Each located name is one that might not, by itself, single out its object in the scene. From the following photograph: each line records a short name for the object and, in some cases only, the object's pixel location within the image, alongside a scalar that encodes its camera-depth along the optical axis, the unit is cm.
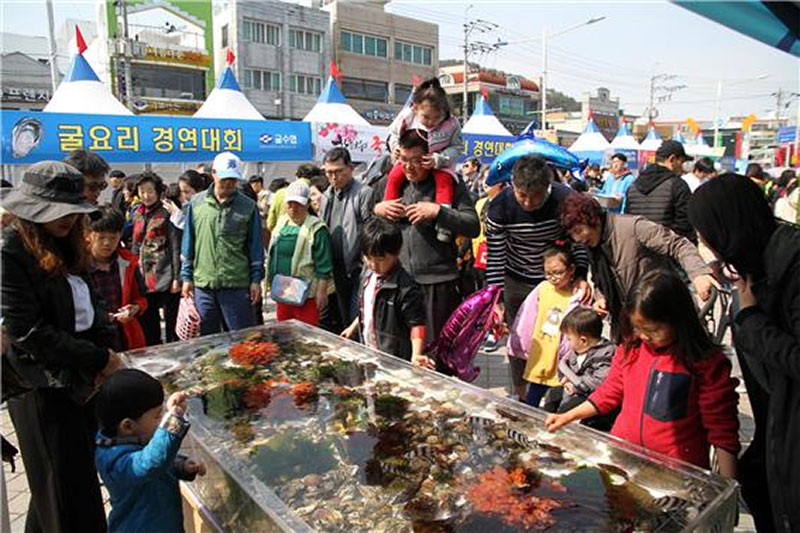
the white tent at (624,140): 1623
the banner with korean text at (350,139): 923
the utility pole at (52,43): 1391
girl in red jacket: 170
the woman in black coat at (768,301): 138
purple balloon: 277
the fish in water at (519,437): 181
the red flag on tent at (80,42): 679
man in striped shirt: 279
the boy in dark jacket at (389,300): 249
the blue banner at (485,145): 1061
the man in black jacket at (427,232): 270
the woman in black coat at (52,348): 180
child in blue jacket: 156
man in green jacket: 369
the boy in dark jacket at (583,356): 249
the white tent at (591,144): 1546
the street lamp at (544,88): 2104
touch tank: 142
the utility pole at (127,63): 2269
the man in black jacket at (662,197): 448
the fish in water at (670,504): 138
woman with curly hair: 256
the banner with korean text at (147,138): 602
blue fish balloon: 373
